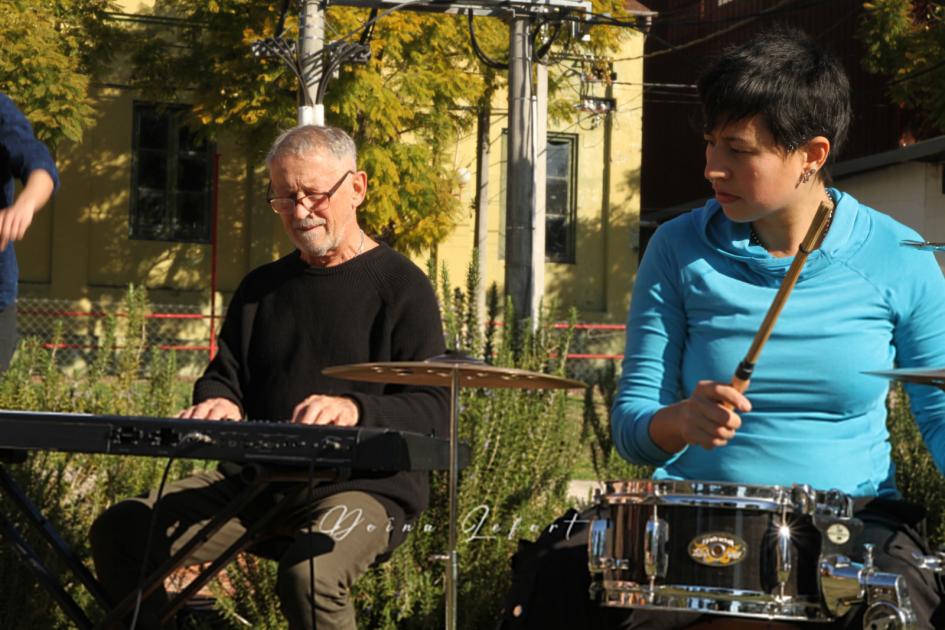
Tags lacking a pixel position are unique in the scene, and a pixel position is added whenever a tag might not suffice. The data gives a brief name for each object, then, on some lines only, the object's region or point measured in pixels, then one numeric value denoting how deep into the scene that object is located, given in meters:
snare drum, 2.63
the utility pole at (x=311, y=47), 13.95
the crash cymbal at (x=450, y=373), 3.34
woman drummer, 3.03
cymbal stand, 3.55
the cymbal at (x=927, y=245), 2.77
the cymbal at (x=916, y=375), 2.51
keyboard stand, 3.52
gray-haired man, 4.02
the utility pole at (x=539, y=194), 16.12
